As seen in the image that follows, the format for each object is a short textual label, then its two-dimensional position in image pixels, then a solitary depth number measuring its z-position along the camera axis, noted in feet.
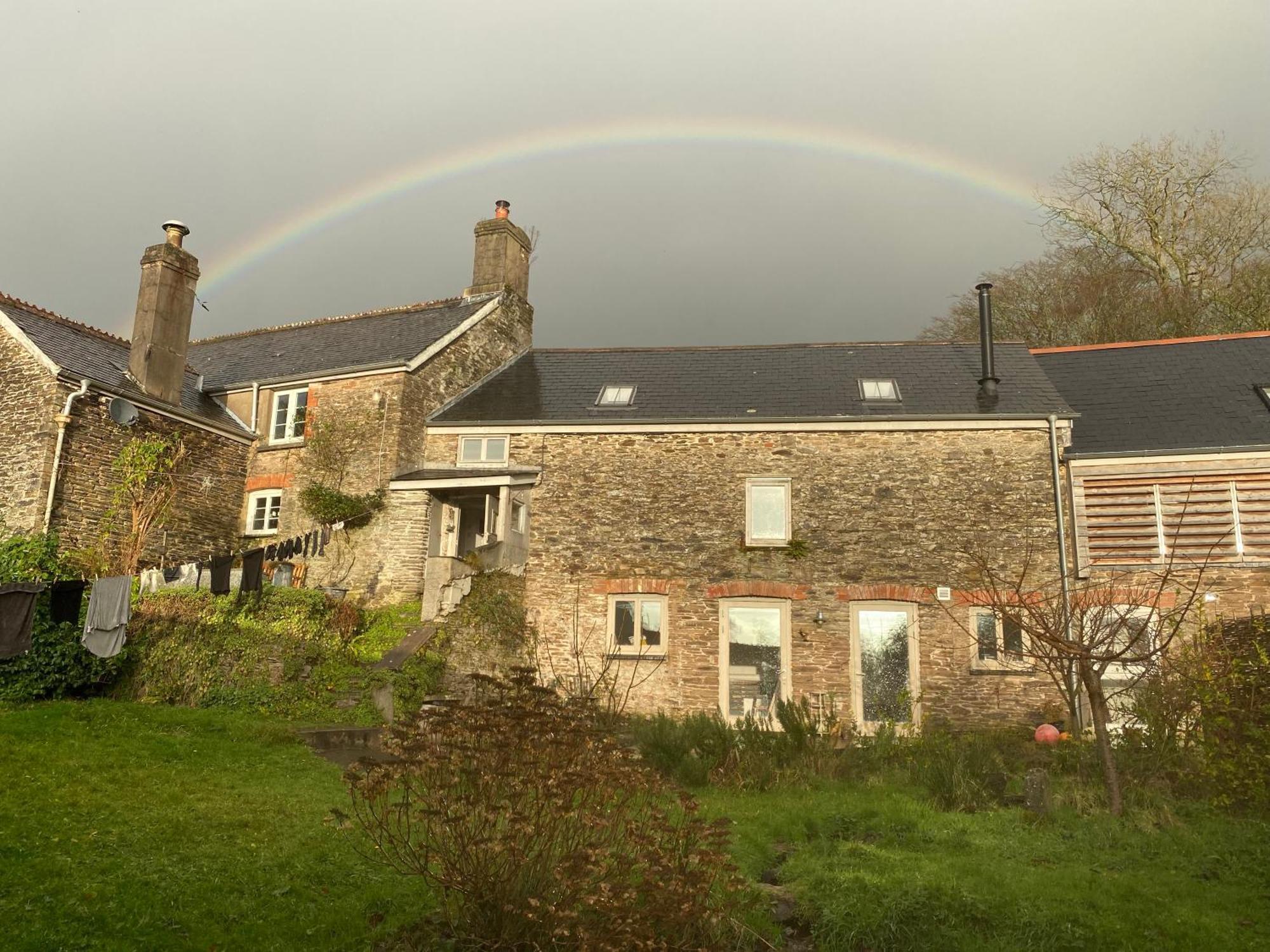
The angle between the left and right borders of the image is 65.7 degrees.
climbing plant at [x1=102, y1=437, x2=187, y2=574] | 61.11
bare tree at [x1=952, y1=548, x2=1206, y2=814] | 32.07
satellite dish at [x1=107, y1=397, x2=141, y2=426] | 62.59
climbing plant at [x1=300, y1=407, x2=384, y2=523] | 65.62
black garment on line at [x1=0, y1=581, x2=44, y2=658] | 44.80
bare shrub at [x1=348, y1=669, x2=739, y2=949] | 18.98
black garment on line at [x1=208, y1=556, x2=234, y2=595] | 52.49
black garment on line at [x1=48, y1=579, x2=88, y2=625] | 47.62
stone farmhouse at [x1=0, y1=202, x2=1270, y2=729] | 56.29
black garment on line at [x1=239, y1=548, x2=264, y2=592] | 52.70
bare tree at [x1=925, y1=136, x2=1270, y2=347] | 90.63
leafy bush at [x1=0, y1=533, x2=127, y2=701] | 45.91
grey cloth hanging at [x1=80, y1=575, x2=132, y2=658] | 47.91
